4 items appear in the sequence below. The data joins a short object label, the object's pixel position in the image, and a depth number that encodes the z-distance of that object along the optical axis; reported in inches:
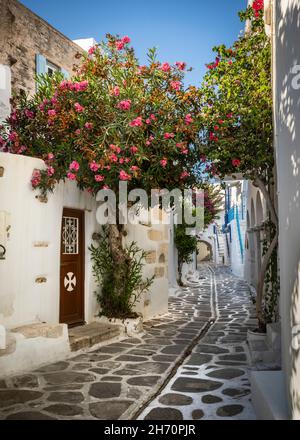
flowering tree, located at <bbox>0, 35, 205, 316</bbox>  240.8
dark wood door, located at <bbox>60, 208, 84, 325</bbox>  273.1
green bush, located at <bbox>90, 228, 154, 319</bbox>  297.3
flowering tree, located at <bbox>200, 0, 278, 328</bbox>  234.8
